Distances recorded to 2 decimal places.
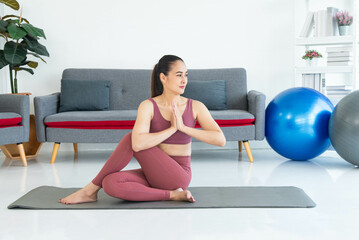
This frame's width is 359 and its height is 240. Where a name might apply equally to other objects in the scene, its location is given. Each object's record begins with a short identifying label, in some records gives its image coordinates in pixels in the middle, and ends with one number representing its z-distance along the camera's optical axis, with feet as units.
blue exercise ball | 12.77
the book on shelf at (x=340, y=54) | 15.42
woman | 7.96
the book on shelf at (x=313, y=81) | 15.87
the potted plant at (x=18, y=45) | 14.17
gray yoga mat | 8.13
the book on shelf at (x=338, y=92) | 15.51
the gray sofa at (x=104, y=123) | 13.32
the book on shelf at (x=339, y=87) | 15.49
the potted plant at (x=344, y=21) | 15.35
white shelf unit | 15.34
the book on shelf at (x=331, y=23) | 15.44
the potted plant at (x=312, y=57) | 15.64
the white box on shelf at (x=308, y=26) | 15.80
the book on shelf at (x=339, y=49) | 15.46
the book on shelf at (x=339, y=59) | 15.44
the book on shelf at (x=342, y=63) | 15.44
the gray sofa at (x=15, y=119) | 12.76
